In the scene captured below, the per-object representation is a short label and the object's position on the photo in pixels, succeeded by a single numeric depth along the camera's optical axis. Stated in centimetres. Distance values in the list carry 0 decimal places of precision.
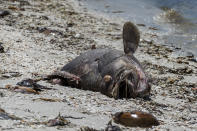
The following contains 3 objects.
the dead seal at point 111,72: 1074
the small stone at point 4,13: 2152
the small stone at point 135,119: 816
